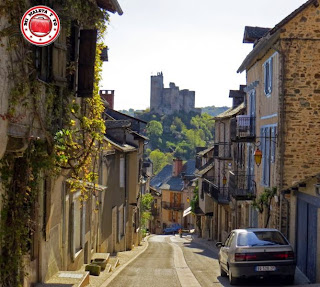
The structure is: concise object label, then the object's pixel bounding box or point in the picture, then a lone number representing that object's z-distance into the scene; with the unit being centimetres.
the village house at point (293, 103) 1817
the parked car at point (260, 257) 1192
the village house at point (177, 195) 6831
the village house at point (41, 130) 770
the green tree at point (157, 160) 11362
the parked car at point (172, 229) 6688
